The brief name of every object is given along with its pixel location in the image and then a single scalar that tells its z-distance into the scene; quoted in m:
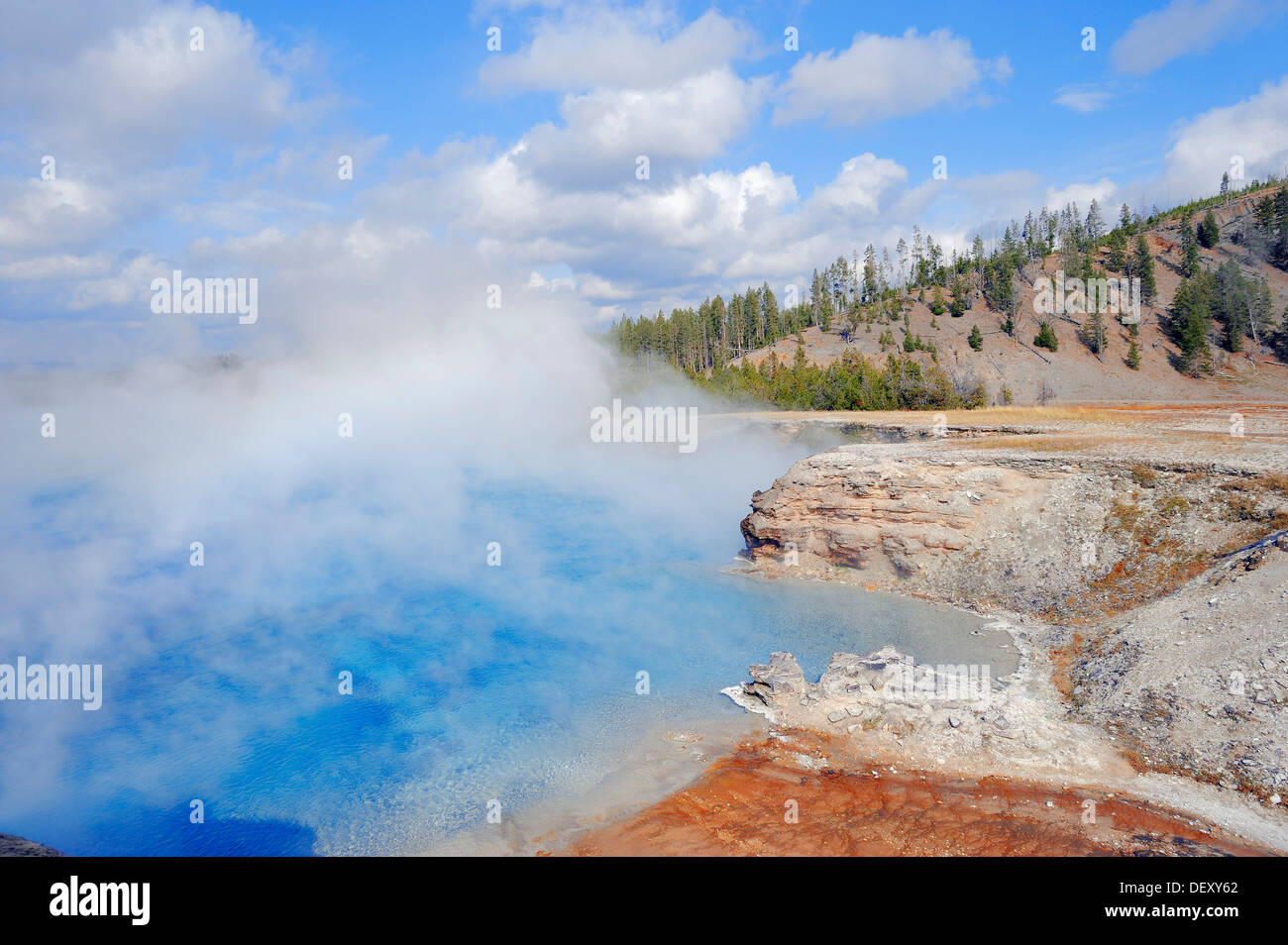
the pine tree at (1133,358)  69.12
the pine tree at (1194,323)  66.31
